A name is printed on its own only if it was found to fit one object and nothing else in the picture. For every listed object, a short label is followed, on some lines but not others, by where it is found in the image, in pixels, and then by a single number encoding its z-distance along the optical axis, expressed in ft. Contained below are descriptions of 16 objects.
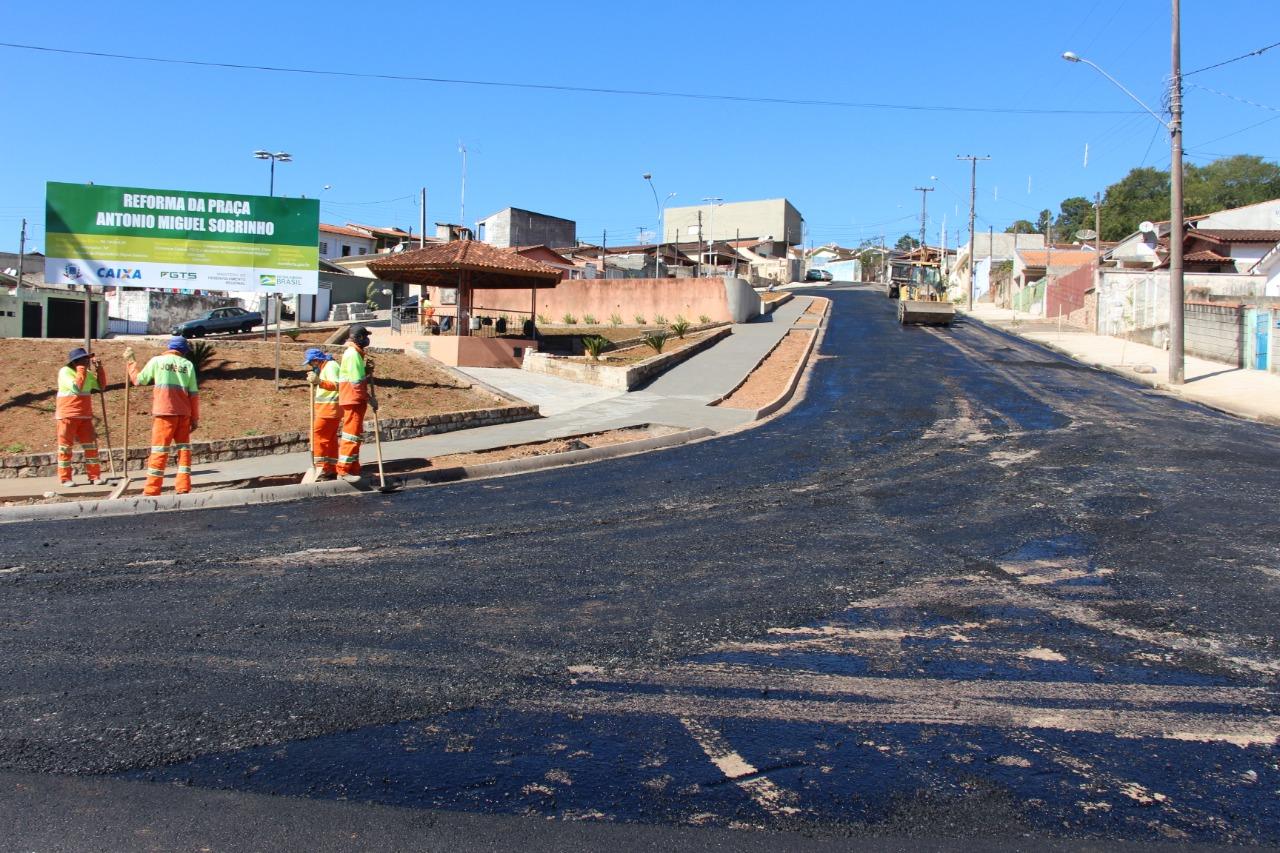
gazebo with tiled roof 86.94
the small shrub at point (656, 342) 88.63
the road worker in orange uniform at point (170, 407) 35.32
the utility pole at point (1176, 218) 76.02
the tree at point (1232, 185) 277.44
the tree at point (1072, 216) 399.73
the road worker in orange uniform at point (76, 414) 39.11
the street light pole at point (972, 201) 206.90
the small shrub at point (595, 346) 81.15
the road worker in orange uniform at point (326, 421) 37.42
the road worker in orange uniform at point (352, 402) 37.78
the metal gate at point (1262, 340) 77.97
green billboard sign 56.49
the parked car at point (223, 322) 131.54
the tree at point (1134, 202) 304.91
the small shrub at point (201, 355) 56.03
